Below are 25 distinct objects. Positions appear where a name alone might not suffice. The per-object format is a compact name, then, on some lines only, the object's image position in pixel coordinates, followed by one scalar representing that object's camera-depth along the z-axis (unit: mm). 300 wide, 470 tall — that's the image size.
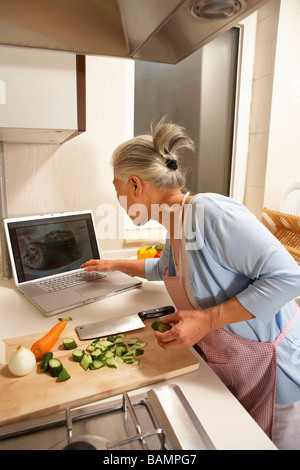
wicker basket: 1518
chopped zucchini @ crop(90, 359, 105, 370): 722
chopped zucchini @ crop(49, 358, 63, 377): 701
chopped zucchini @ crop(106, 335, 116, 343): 830
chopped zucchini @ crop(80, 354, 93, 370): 725
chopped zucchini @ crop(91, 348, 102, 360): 759
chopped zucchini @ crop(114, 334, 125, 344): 820
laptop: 1129
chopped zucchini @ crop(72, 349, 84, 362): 751
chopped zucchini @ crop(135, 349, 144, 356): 775
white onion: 691
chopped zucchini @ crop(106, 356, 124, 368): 731
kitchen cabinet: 880
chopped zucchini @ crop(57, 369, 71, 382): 685
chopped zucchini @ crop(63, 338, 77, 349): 795
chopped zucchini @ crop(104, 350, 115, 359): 755
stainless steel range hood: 497
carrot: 767
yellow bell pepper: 1477
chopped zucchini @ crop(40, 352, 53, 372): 716
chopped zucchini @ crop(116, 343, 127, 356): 772
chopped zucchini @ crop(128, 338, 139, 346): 817
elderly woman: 758
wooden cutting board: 618
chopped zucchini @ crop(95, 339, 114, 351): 792
